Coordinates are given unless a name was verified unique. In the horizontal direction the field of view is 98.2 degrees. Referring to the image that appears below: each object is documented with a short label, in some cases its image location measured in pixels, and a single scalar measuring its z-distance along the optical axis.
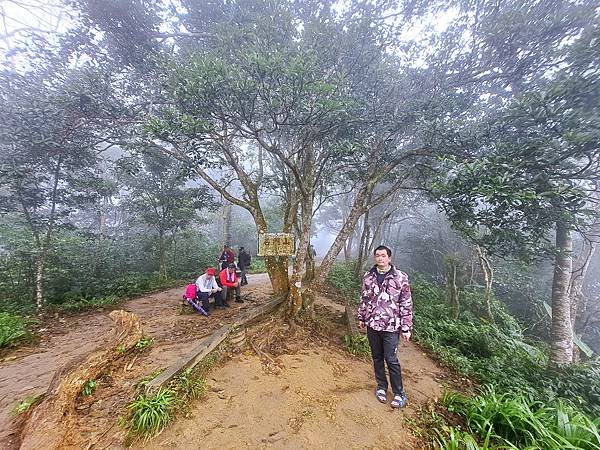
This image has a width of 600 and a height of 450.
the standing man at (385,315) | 3.50
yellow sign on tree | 6.42
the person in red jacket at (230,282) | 7.81
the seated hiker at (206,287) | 7.23
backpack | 7.36
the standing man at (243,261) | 10.92
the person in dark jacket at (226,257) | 9.48
